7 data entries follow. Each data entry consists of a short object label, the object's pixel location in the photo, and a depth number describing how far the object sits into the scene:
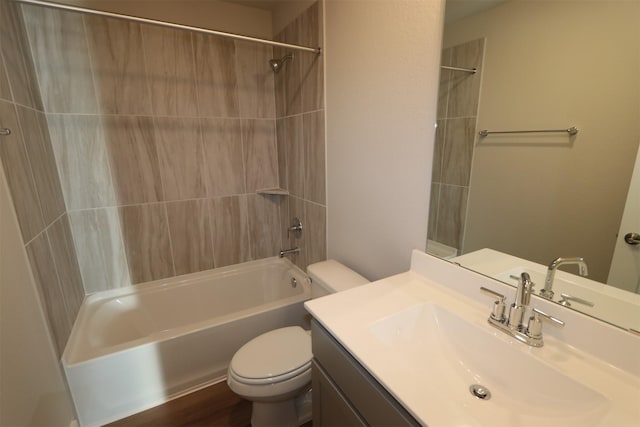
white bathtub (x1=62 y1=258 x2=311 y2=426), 1.46
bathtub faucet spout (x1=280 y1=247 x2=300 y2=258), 2.22
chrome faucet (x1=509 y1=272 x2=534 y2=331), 0.76
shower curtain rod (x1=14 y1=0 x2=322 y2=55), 1.05
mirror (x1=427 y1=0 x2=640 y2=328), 0.67
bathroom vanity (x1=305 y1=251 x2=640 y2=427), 0.61
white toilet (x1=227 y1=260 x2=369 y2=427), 1.24
